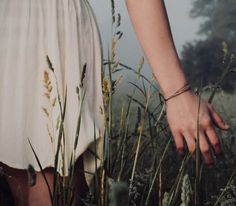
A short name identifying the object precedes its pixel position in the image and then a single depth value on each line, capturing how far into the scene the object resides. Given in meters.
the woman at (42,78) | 1.60
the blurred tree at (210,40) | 25.76
